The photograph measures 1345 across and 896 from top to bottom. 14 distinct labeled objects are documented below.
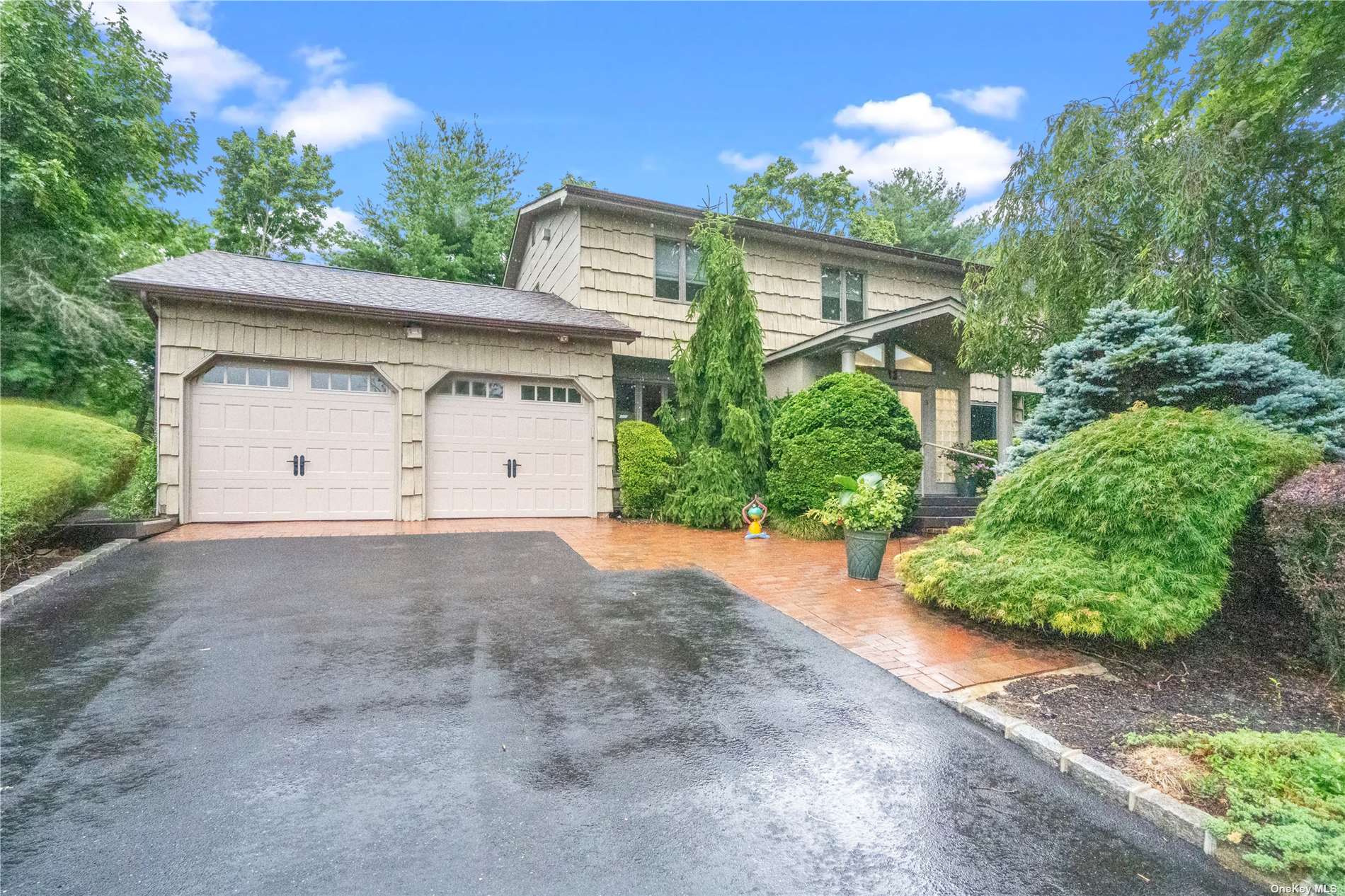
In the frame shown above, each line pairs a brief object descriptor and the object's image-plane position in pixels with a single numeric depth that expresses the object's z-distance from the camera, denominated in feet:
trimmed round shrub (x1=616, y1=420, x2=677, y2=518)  34.40
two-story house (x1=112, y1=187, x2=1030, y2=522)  29.68
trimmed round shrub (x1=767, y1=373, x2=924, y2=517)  28.71
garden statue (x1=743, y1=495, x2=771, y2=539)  29.01
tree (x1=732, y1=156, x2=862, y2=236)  86.43
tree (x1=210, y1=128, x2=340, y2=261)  76.13
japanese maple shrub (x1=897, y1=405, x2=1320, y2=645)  12.69
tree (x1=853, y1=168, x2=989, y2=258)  90.07
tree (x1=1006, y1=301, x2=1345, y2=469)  15.47
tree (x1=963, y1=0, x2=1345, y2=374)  18.54
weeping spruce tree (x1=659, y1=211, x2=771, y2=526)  32.14
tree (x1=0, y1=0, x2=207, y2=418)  38.96
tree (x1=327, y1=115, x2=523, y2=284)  72.84
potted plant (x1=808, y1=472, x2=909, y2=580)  19.83
